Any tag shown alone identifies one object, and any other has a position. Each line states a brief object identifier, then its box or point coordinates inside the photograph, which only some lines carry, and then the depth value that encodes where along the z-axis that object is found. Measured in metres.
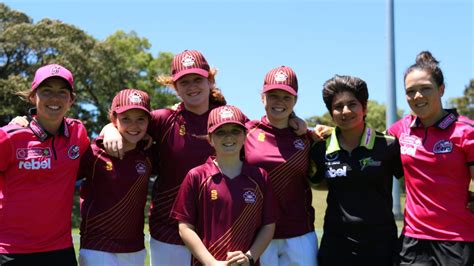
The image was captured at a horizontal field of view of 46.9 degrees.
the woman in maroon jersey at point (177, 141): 4.97
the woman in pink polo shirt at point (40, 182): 4.45
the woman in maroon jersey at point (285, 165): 4.95
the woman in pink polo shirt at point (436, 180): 4.48
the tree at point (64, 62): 24.89
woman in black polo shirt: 4.69
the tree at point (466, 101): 49.31
